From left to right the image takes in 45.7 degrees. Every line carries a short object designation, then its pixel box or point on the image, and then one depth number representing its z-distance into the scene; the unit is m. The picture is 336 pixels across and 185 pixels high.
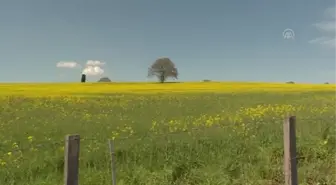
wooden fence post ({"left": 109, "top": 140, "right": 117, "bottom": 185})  5.95
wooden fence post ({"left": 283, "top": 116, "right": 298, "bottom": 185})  5.88
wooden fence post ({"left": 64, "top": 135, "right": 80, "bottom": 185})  4.32
